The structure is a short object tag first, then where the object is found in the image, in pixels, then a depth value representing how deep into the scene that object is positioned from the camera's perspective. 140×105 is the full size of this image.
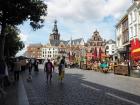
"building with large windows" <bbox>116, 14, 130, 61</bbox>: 21.70
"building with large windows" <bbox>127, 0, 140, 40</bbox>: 18.50
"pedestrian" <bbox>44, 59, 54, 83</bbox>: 8.78
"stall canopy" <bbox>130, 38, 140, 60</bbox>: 9.04
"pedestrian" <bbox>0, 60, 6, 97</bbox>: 5.96
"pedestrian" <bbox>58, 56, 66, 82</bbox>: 8.43
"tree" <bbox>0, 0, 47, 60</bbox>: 10.08
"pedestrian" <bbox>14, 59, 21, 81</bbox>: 9.07
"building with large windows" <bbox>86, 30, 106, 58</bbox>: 41.35
